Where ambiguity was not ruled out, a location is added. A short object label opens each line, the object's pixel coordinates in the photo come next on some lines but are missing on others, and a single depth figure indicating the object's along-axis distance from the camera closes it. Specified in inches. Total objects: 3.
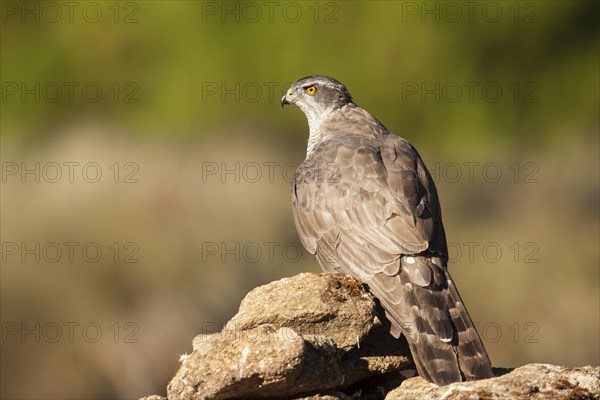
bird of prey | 522.6
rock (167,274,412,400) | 482.0
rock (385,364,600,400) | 465.1
